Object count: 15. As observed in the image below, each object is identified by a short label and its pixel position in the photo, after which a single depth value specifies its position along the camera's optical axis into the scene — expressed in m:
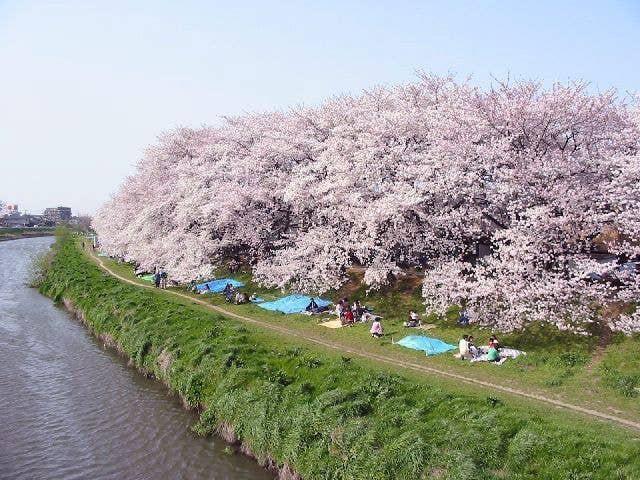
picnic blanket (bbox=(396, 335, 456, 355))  28.27
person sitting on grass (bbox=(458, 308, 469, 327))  32.32
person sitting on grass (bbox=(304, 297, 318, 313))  38.53
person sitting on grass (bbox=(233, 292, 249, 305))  44.03
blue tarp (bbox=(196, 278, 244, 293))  48.75
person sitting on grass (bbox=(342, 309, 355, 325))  35.22
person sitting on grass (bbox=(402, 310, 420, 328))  33.47
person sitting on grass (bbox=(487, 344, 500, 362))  26.33
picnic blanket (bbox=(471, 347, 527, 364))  26.61
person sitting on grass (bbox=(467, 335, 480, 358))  27.12
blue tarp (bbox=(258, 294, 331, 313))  39.16
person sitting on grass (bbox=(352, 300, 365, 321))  36.06
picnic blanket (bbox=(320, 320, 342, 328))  35.25
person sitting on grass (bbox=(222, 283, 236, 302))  45.37
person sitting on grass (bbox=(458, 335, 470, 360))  26.94
